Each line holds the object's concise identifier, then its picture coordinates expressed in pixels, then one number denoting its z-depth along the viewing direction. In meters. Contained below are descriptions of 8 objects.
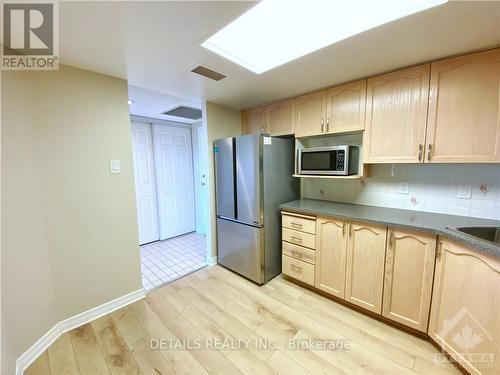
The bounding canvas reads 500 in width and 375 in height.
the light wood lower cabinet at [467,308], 1.17
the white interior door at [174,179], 3.76
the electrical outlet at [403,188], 2.01
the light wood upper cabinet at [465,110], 1.42
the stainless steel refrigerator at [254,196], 2.29
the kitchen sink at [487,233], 1.49
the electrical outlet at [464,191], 1.72
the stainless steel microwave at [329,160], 2.03
